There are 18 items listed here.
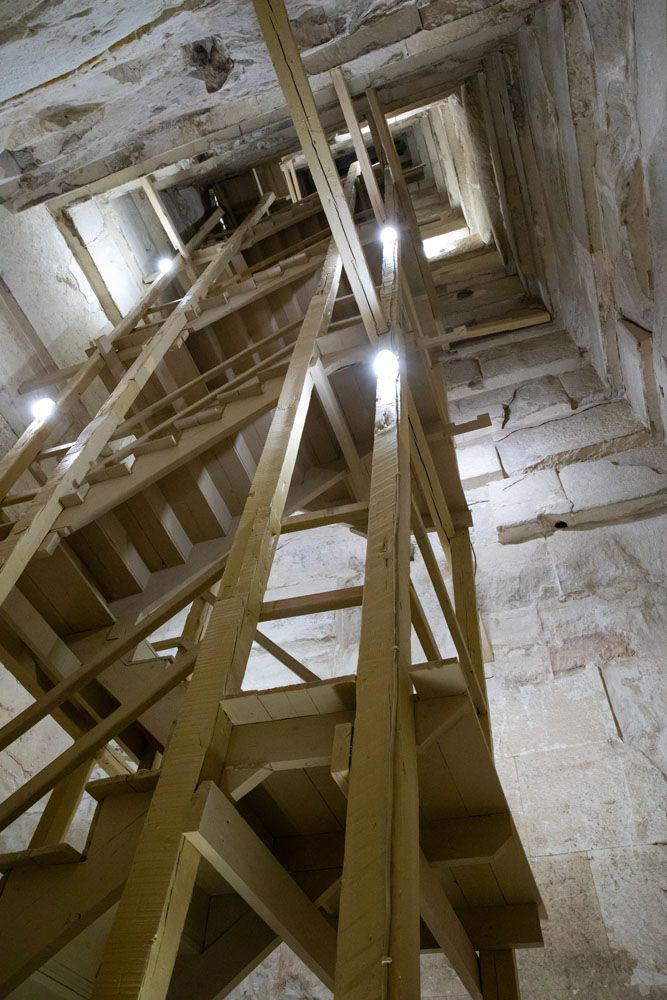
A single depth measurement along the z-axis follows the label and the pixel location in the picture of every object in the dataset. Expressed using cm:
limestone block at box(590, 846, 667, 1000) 349
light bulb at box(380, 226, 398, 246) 529
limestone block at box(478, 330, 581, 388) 755
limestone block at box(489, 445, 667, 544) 559
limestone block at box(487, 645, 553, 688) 488
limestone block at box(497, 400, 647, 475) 627
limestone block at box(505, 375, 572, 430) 701
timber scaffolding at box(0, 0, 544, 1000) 152
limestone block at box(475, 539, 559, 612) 539
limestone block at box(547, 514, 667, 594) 516
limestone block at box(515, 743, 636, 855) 402
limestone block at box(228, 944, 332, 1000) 436
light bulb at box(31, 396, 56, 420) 422
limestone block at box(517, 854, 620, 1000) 359
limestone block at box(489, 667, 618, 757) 445
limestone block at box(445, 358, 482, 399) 794
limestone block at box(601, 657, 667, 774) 422
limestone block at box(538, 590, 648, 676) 480
